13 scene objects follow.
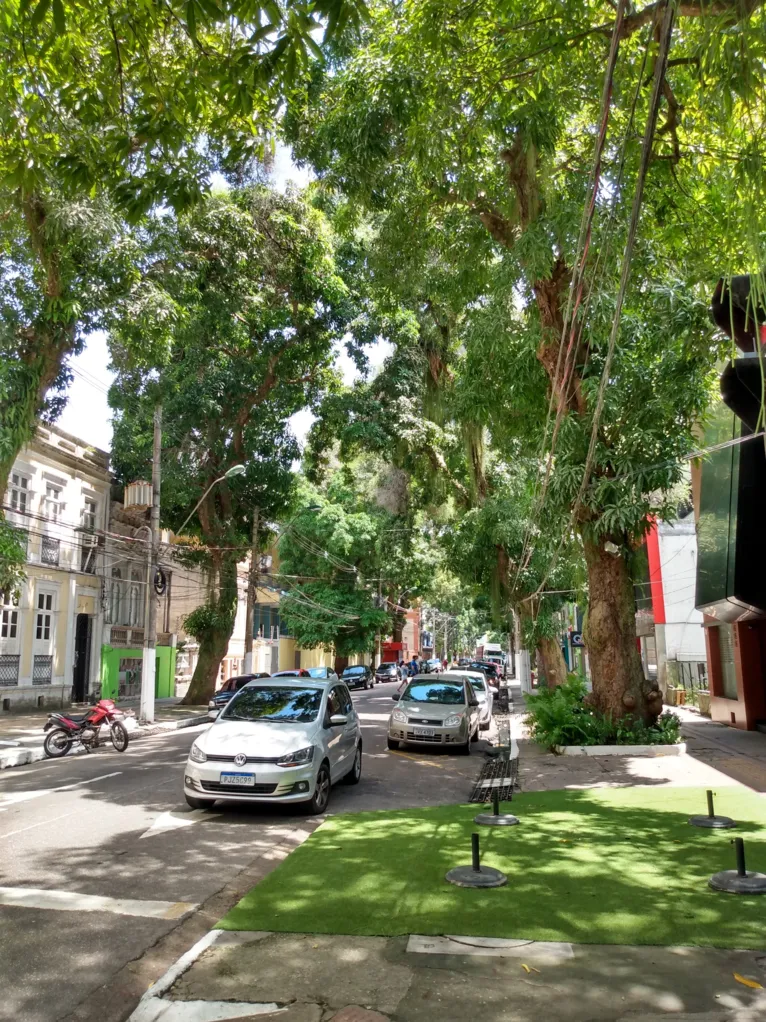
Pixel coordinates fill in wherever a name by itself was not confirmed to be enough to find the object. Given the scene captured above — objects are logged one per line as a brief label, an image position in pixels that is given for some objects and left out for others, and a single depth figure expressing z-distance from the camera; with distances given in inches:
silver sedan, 597.0
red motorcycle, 604.4
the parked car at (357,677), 1818.4
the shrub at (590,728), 541.6
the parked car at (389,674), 2390.5
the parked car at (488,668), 1613.9
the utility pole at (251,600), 1215.9
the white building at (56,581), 995.9
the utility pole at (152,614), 858.1
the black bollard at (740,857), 228.5
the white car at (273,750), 343.9
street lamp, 951.4
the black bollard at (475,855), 241.0
